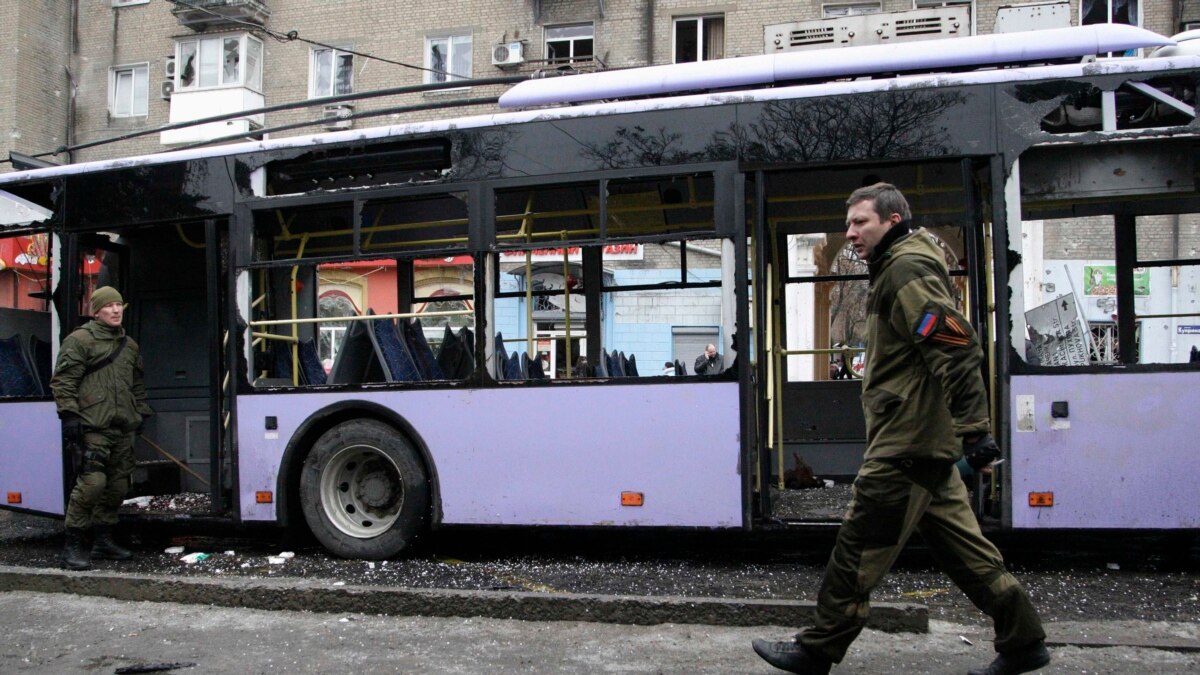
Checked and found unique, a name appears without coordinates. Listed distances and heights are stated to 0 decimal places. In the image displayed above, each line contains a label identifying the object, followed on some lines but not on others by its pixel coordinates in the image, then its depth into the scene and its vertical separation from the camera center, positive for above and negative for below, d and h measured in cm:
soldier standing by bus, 686 -35
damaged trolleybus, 595 +56
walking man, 382 -51
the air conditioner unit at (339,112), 2347 +608
